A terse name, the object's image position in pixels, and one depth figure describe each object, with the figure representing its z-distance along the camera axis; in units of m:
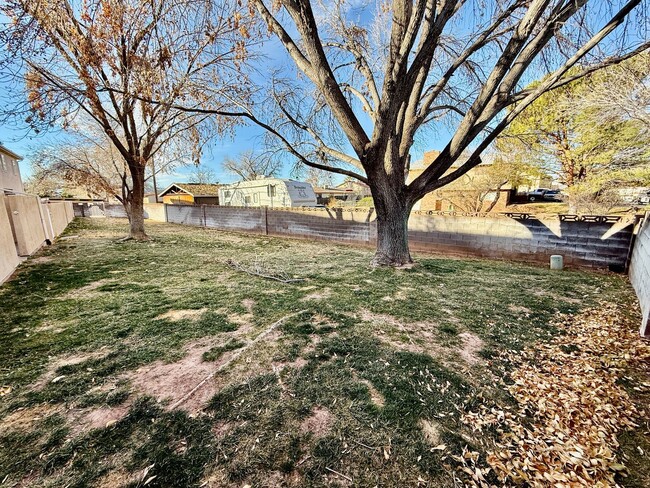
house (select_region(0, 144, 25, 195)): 13.80
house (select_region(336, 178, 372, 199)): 30.50
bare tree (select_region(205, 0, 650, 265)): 3.16
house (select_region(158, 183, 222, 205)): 24.00
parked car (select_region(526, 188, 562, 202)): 17.83
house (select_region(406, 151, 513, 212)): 12.88
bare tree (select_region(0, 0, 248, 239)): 2.83
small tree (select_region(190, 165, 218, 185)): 30.01
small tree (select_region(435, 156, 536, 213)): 11.70
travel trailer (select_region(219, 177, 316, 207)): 17.91
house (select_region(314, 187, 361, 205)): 27.52
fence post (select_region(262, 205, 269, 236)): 10.89
